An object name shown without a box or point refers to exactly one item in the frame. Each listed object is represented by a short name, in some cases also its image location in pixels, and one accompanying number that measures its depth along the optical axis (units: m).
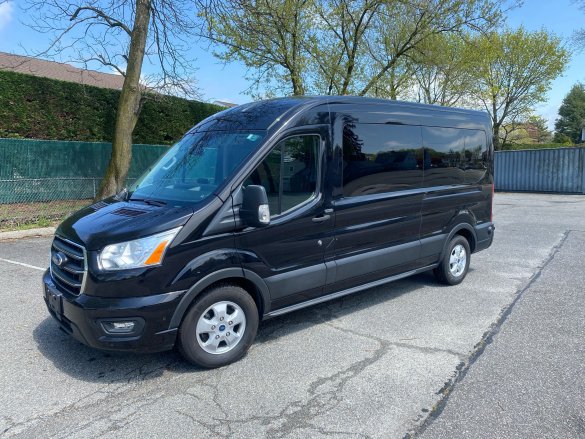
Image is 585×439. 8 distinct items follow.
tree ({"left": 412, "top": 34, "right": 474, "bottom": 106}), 20.08
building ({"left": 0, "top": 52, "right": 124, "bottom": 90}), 26.73
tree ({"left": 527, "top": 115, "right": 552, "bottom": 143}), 52.82
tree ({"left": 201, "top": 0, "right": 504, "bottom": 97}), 16.97
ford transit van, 3.40
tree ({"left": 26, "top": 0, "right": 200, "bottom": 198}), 12.03
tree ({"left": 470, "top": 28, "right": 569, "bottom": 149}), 34.59
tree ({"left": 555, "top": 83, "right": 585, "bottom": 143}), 51.78
